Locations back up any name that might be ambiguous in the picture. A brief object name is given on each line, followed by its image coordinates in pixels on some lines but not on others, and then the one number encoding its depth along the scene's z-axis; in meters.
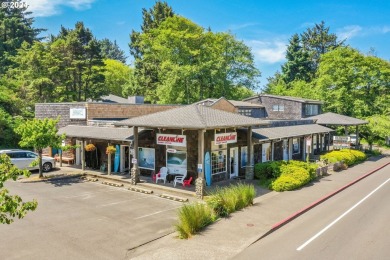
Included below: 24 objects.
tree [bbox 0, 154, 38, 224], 6.84
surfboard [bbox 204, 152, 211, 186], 20.71
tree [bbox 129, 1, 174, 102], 57.44
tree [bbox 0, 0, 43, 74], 57.56
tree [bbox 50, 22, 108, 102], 47.31
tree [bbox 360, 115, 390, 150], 40.81
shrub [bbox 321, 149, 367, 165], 29.24
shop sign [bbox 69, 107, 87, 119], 29.83
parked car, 25.58
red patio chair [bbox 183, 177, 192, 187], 21.17
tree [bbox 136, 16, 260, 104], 51.09
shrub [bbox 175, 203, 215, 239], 12.62
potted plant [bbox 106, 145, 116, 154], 23.80
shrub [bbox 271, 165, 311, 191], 20.25
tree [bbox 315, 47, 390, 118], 47.38
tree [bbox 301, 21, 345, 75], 81.75
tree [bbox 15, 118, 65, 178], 22.50
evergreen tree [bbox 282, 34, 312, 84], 76.19
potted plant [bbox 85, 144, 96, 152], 25.50
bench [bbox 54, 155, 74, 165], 29.72
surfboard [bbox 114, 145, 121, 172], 25.92
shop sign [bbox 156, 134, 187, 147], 20.69
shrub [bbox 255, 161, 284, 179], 22.12
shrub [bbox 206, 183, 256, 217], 15.06
